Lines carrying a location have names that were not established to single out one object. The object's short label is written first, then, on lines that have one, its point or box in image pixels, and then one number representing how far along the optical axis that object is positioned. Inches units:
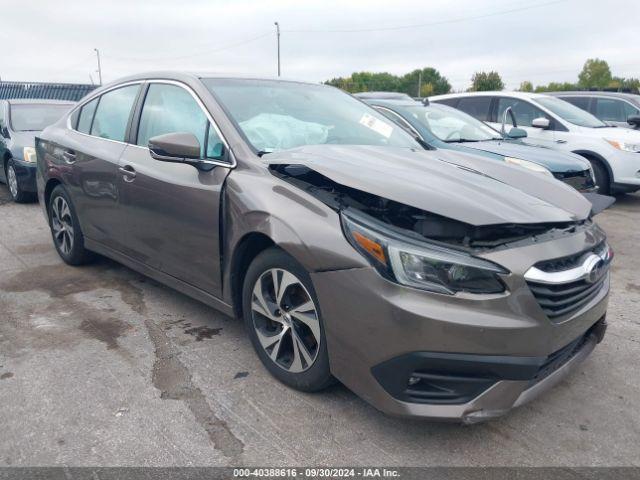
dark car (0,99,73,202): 308.2
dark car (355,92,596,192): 233.1
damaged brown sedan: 88.0
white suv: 315.6
